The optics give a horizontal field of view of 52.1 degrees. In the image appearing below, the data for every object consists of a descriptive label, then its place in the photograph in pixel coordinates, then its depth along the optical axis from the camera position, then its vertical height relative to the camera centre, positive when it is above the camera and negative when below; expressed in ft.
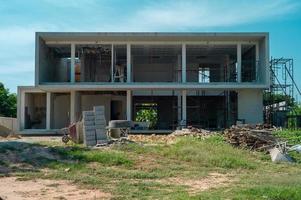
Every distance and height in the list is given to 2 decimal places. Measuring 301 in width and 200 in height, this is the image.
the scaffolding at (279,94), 81.53 +2.65
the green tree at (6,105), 135.10 -0.12
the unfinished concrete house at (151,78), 77.71 +7.73
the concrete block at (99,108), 53.26 -0.52
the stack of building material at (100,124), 51.76 -3.25
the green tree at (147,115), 106.82 -3.48
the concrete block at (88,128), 51.90 -3.89
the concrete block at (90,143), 50.82 -6.30
